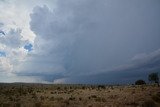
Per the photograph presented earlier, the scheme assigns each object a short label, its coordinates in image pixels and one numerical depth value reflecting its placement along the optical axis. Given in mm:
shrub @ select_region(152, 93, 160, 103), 15692
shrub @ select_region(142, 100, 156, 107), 13440
